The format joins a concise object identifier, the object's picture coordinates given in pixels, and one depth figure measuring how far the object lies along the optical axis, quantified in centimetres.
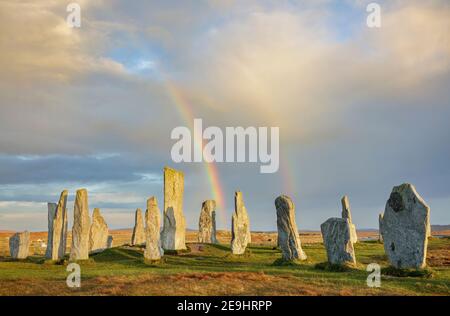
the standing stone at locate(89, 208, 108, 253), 4728
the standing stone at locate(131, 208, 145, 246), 5494
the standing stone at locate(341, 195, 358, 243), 5538
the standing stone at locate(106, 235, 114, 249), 5410
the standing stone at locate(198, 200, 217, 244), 5419
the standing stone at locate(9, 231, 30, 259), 4234
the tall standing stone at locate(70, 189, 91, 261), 3569
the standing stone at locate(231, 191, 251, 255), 4312
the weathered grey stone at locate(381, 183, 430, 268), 2614
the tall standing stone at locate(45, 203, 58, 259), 4039
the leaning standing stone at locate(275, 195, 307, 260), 3344
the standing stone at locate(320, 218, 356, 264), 2877
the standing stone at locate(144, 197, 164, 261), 3497
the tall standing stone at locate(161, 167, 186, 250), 4575
